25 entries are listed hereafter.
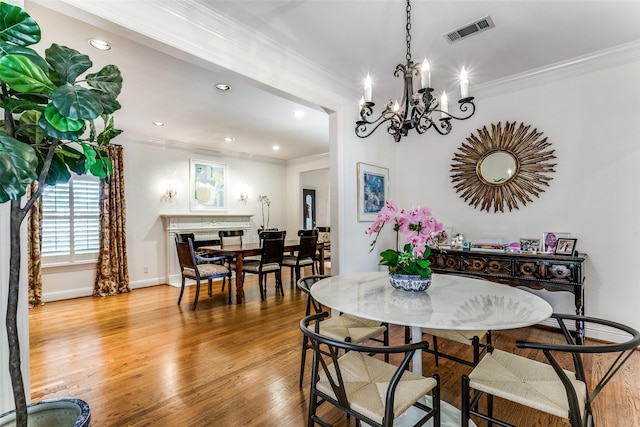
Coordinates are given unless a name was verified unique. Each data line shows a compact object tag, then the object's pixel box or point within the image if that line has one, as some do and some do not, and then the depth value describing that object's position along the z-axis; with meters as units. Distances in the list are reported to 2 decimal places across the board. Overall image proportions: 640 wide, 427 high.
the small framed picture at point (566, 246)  2.92
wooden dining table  4.25
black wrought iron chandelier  1.81
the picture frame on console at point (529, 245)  3.19
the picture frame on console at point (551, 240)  3.09
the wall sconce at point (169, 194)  5.74
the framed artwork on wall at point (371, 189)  3.71
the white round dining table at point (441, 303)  1.31
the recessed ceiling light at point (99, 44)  2.51
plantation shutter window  4.51
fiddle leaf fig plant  0.97
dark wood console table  2.75
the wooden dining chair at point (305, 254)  4.96
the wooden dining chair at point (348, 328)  1.98
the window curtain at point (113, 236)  4.86
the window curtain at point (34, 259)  4.20
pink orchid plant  1.74
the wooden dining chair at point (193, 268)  4.00
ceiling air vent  2.39
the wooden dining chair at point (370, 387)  1.21
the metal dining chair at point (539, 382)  1.19
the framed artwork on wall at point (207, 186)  6.12
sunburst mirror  3.27
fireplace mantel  5.68
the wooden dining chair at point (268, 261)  4.50
